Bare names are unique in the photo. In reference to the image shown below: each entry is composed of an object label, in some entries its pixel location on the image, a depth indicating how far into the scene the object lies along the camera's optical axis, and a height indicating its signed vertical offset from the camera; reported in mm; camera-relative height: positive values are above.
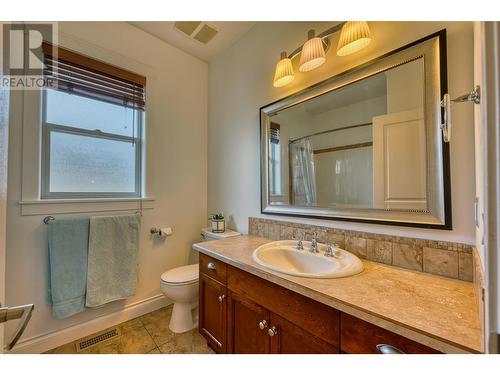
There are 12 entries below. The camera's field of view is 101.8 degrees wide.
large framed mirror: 949 +268
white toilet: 1597 -829
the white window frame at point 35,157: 1376 +238
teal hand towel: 1437 -537
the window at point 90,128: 1529 +523
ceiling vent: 1820 +1505
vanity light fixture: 1101 +864
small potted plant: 2012 -332
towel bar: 1444 -199
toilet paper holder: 1945 -395
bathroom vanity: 591 -434
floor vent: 1484 -1138
